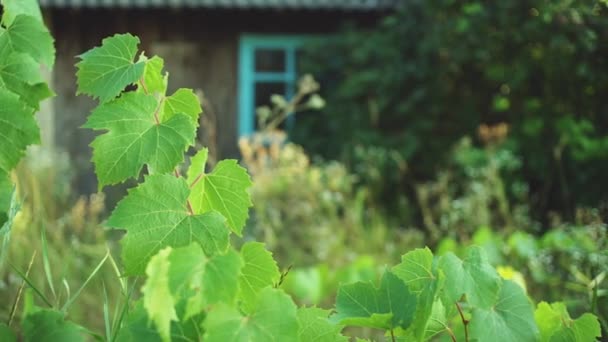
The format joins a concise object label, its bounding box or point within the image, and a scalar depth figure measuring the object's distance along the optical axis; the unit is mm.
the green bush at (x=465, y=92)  6340
